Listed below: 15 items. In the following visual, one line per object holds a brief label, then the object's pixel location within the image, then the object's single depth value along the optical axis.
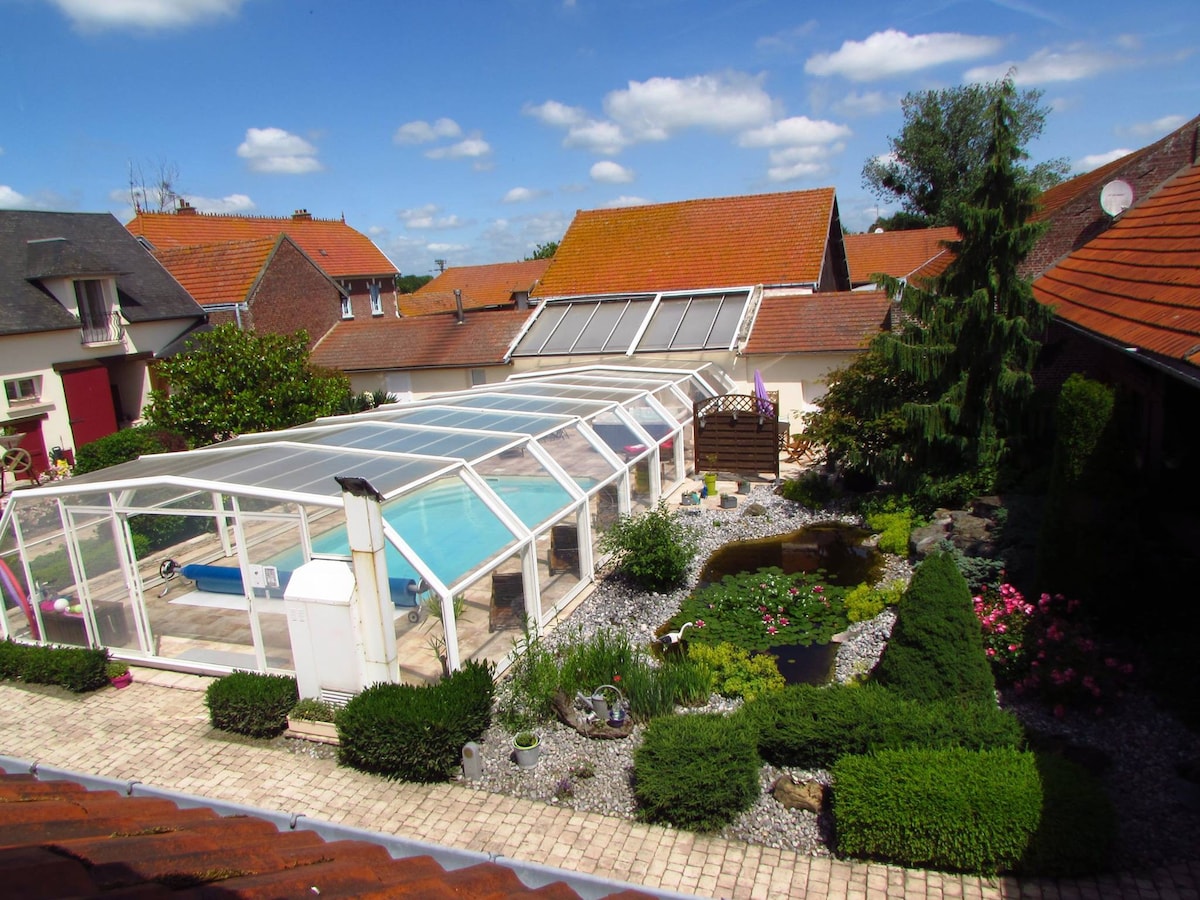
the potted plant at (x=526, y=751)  8.45
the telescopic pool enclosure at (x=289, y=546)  9.73
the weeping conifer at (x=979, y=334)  13.40
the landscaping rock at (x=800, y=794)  7.45
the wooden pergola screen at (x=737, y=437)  18.94
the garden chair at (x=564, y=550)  12.53
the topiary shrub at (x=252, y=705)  9.50
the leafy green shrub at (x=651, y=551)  12.69
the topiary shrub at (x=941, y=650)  7.98
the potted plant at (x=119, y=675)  11.01
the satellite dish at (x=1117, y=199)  15.88
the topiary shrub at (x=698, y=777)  7.31
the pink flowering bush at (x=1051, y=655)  8.38
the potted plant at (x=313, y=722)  9.27
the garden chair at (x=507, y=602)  10.63
